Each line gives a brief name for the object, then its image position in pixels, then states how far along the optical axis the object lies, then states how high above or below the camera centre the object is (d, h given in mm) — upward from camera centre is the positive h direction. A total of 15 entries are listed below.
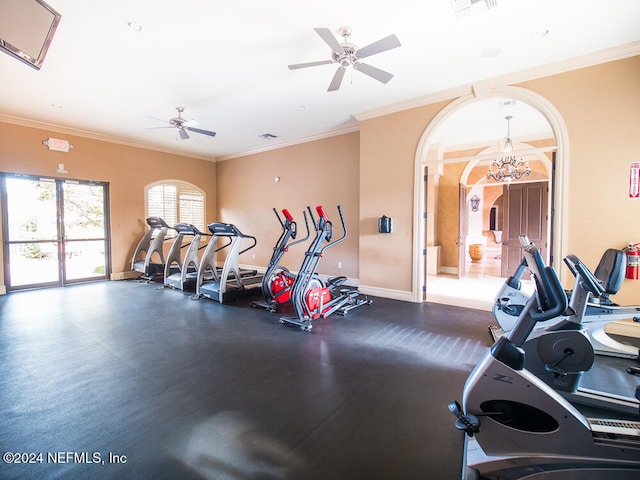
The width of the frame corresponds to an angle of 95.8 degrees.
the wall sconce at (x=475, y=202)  12047 +1204
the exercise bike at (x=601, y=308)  2824 -803
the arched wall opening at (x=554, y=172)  3865 +943
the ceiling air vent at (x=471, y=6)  2742 +2176
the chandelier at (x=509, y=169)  6203 +1400
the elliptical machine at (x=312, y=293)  3998 -884
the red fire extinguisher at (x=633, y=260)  3494 -356
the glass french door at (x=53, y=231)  5789 +12
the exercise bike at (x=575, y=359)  2154 -1006
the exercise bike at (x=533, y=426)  1428 -1043
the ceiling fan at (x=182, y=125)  5043 +1888
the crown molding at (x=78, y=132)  5703 +2212
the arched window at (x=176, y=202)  7762 +836
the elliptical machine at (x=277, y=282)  4777 -854
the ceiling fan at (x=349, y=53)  2753 +1831
